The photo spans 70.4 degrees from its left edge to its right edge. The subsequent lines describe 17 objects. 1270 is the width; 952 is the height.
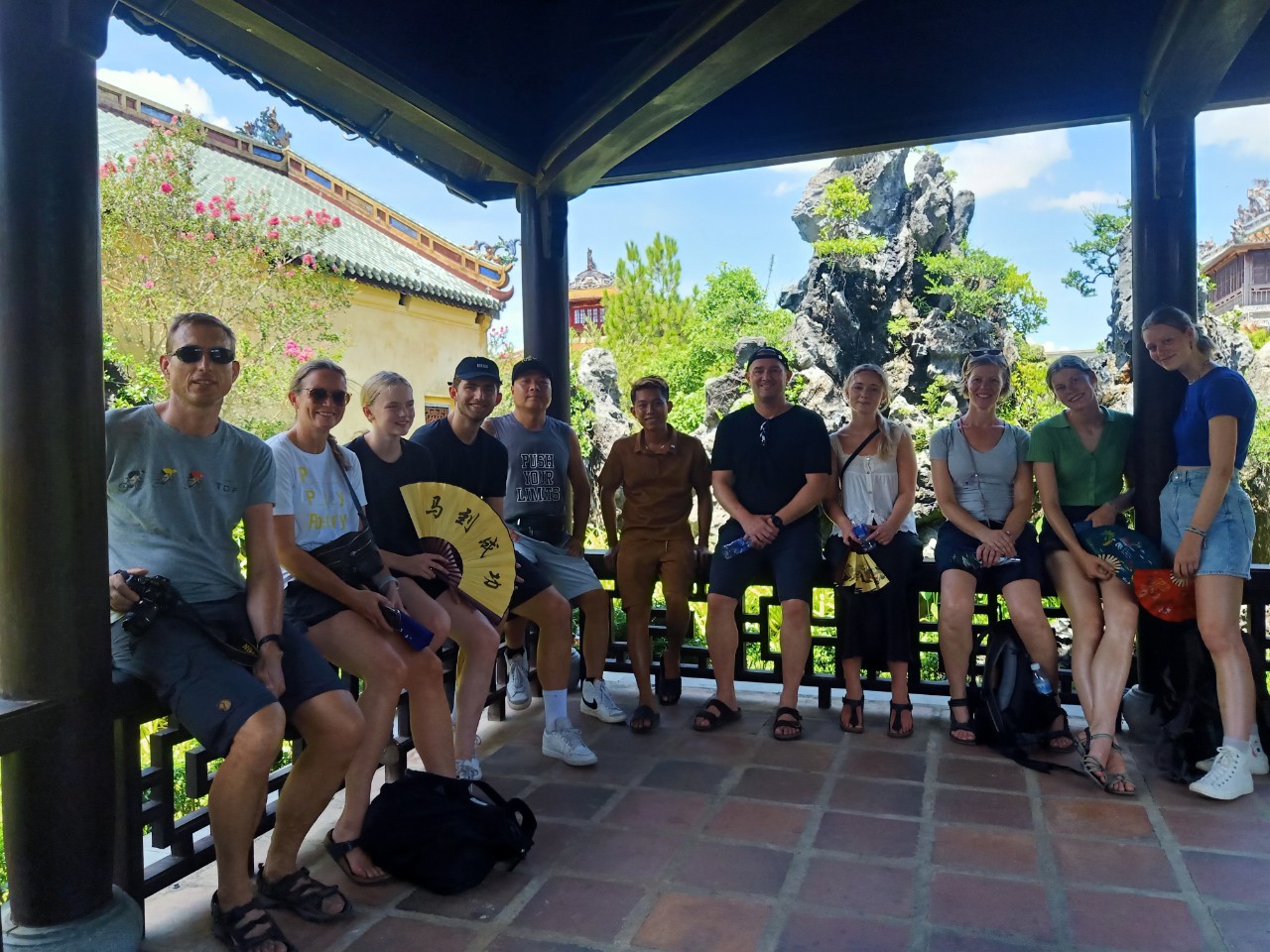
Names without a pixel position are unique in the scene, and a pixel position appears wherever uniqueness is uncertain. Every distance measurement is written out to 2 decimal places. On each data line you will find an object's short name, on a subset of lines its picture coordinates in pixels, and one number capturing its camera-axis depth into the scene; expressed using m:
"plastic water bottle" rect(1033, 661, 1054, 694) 3.41
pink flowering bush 8.85
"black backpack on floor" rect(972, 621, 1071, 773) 3.41
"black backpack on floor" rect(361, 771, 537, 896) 2.39
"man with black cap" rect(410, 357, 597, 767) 3.41
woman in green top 3.25
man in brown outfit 3.88
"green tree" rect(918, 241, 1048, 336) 18.12
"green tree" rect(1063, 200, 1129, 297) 19.64
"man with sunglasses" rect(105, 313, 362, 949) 2.12
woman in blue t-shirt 3.02
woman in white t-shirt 2.60
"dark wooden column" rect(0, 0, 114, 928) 1.93
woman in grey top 3.45
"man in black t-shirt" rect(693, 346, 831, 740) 3.70
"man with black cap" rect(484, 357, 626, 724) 3.80
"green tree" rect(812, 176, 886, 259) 20.22
